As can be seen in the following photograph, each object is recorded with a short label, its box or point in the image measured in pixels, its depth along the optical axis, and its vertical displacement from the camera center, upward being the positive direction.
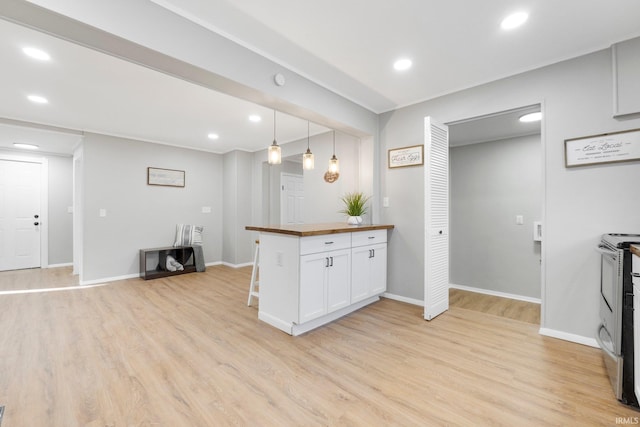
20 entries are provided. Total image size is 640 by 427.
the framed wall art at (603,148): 2.22 +0.53
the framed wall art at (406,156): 3.42 +0.72
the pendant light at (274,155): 3.01 +0.64
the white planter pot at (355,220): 3.52 -0.08
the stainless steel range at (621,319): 1.64 -0.65
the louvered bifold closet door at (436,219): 2.95 -0.07
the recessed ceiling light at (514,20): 1.96 +1.38
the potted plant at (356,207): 3.53 +0.09
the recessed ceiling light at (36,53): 2.29 +1.35
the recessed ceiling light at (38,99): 3.20 +1.36
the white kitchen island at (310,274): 2.57 -0.60
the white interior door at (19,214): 5.31 +0.03
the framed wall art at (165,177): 5.21 +0.72
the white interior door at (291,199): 6.34 +0.35
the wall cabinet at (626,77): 2.19 +1.07
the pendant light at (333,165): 3.64 +0.63
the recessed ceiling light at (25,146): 5.07 +1.29
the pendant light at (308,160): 3.37 +0.65
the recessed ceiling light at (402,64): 2.57 +1.40
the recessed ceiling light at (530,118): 3.11 +1.08
